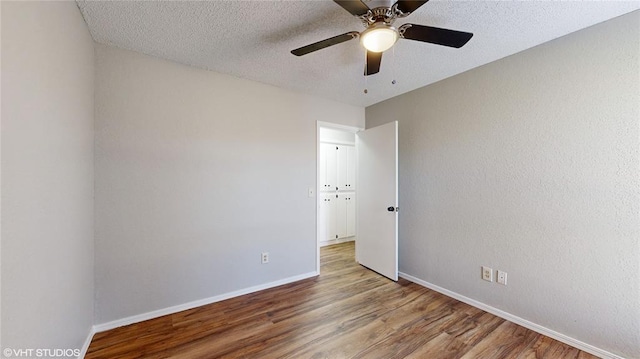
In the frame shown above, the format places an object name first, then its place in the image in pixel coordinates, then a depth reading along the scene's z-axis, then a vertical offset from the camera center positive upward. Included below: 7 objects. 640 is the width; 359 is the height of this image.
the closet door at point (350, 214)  4.73 -0.67
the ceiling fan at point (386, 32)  1.30 +0.89
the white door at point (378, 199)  2.91 -0.25
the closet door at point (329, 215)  4.40 -0.66
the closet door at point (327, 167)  4.44 +0.24
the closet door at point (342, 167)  4.63 +0.25
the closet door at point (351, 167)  4.75 +0.25
